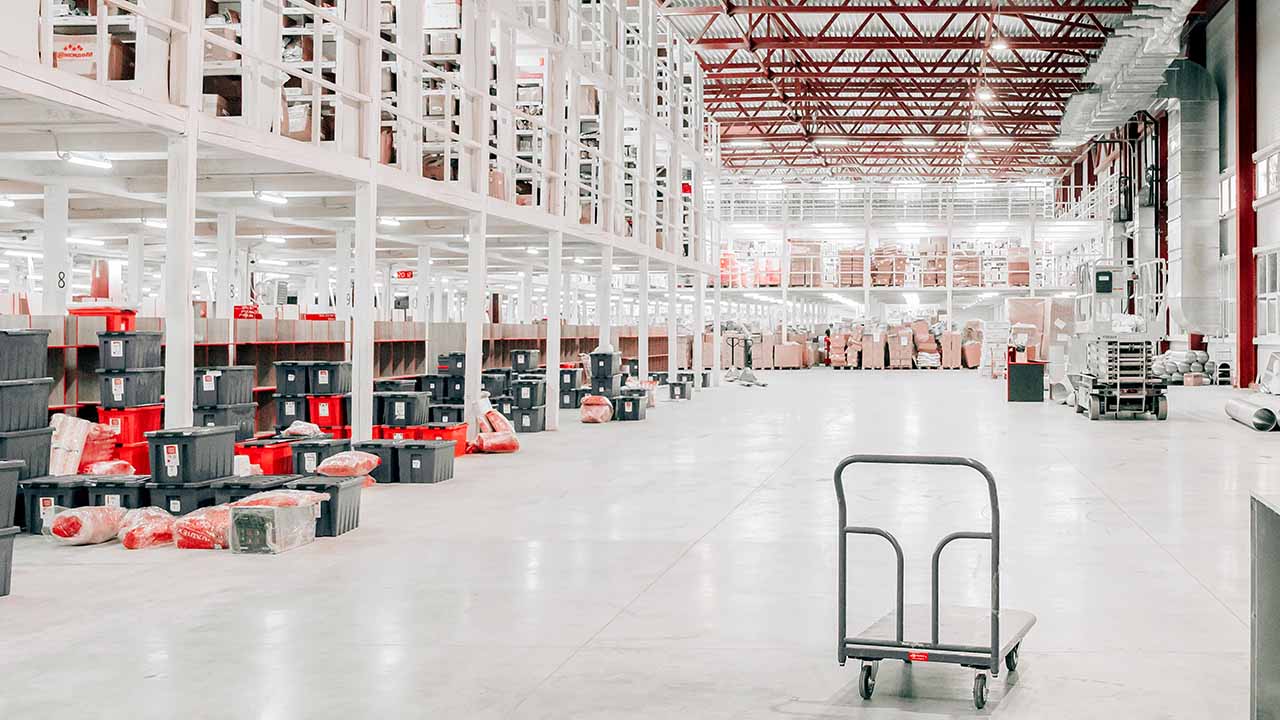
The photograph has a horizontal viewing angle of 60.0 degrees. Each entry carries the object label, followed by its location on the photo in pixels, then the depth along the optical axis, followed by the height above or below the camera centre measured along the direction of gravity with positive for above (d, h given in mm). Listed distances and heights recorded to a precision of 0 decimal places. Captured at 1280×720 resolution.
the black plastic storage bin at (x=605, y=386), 19469 -449
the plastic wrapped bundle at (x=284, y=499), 7771 -993
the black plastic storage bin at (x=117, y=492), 8242 -998
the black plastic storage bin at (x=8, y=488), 6090 -717
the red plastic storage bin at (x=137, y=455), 9977 -876
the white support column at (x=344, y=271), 17469 +1421
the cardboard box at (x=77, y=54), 8258 +2277
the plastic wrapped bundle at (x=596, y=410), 18375 -822
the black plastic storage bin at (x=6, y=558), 6055 -1108
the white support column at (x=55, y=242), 12070 +1272
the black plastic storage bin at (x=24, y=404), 7938 -332
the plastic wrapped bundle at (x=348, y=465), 10456 -1002
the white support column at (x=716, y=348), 30391 +357
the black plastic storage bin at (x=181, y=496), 8219 -1017
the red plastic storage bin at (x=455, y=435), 13008 -892
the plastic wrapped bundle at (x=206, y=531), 7680 -1193
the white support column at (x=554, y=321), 16453 +591
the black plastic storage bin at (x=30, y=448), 8023 -665
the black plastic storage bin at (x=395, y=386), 15844 -376
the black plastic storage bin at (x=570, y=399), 21938 -766
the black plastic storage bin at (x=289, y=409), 12898 -580
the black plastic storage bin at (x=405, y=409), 13008 -580
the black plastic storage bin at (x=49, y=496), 8188 -1020
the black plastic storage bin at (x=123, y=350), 9953 +80
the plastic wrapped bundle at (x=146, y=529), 7730 -1200
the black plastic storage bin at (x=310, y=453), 10719 -908
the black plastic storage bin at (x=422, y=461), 11062 -1015
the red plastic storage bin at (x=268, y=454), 10727 -918
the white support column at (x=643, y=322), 21875 +768
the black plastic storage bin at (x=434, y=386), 16906 -401
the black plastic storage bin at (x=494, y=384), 17422 -377
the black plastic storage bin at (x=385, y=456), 11117 -969
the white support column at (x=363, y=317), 11367 +438
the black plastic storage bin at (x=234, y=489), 8242 -969
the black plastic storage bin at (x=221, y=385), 11516 -275
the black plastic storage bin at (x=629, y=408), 19109 -819
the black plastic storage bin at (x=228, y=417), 11562 -607
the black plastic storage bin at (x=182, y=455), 8188 -712
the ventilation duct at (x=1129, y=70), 22109 +6746
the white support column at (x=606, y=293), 19031 +1172
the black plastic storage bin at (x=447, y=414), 14531 -715
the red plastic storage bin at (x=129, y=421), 10047 -573
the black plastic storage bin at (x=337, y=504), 8086 -1070
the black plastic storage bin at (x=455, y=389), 16859 -442
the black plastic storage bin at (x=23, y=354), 7871 +31
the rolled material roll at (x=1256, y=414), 16375 -775
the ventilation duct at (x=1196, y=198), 28594 +4296
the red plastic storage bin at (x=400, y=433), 12867 -853
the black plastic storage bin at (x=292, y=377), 12891 -206
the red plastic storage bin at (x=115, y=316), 11023 +431
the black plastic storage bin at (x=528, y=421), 16812 -921
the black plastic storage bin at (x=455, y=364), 18391 -68
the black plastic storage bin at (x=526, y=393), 16750 -497
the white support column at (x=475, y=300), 14031 +773
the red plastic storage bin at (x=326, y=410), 12977 -592
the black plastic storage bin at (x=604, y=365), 19516 -79
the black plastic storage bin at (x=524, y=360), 21203 +4
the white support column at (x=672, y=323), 24766 +866
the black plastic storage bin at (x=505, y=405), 16875 -695
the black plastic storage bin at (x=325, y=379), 12922 -228
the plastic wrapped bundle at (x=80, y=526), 7766 -1178
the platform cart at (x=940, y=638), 4410 -1160
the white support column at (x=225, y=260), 14469 +1307
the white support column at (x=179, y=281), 8453 +595
